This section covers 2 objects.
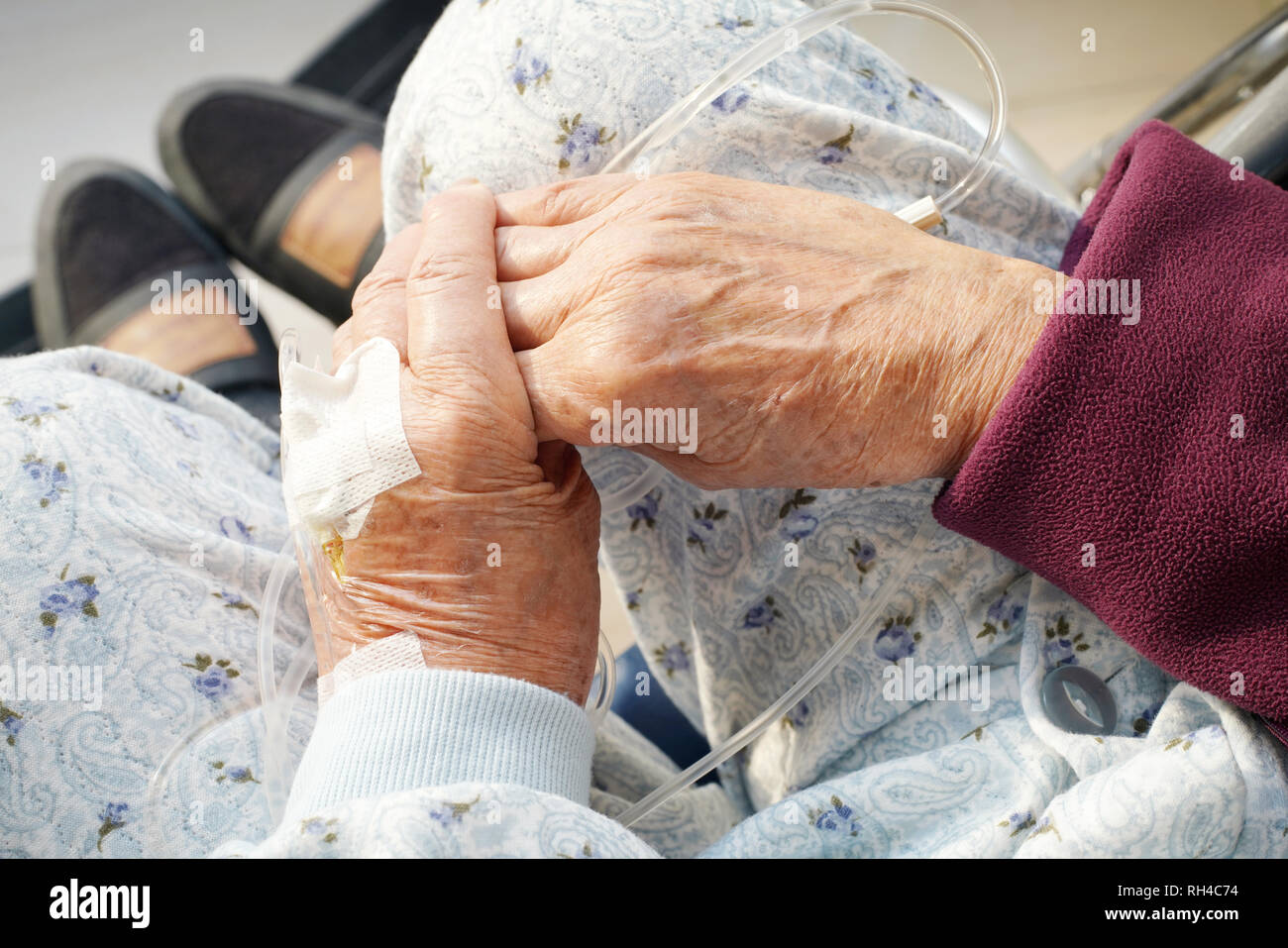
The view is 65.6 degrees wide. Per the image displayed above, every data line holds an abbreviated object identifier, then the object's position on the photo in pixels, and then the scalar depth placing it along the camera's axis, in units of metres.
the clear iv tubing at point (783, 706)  0.68
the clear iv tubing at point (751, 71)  0.66
